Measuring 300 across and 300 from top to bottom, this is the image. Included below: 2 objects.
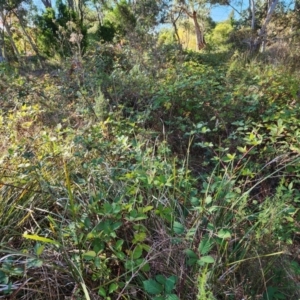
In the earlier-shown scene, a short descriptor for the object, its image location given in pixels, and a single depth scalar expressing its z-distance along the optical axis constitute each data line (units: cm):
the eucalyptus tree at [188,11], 1484
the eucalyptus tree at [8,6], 996
